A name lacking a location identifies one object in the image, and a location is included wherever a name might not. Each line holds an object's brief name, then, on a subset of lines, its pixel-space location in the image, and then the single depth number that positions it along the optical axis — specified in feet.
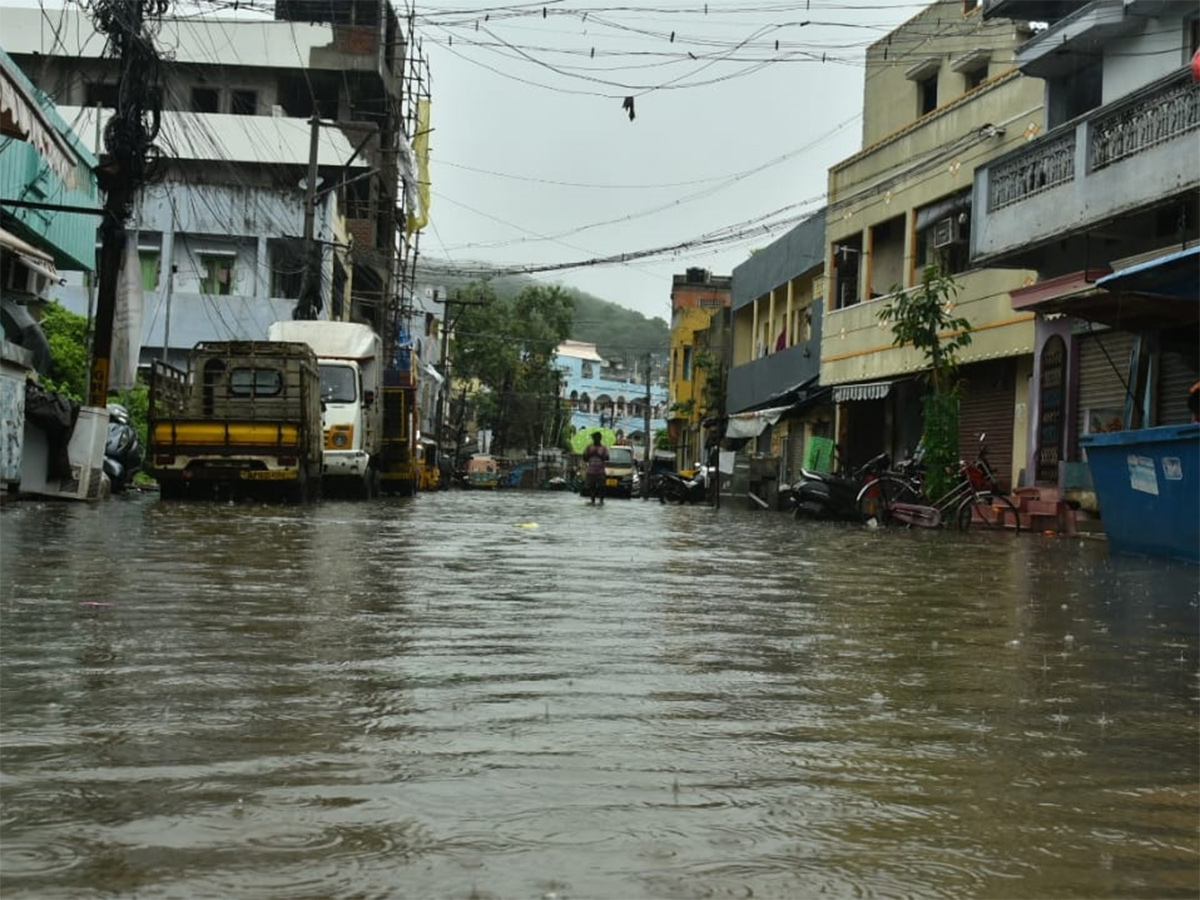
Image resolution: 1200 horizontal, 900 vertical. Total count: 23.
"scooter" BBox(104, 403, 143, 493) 81.46
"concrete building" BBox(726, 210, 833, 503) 119.44
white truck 87.10
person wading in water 105.81
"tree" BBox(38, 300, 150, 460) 98.58
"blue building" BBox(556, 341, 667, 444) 407.23
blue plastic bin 40.32
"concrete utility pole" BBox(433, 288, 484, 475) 229.99
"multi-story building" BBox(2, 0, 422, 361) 138.51
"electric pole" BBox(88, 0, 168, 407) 63.10
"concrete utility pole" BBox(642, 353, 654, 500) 171.12
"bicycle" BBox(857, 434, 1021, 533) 67.67
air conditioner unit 90.27
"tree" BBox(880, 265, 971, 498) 78.54
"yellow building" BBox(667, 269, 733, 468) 185.26
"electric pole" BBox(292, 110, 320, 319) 105.50
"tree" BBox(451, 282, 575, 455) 281.13
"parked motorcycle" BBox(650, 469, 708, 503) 137.49
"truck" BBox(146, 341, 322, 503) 71.77
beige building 82.79
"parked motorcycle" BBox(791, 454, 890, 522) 76.69
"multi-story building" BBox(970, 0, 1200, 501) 57.11
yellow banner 196.65
